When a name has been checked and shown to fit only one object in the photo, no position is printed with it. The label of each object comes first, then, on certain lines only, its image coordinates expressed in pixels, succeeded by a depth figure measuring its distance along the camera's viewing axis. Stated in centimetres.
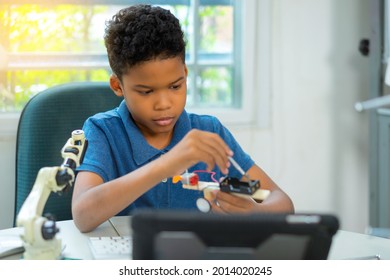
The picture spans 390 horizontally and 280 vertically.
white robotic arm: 194
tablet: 167
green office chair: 278
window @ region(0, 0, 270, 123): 307
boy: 211
